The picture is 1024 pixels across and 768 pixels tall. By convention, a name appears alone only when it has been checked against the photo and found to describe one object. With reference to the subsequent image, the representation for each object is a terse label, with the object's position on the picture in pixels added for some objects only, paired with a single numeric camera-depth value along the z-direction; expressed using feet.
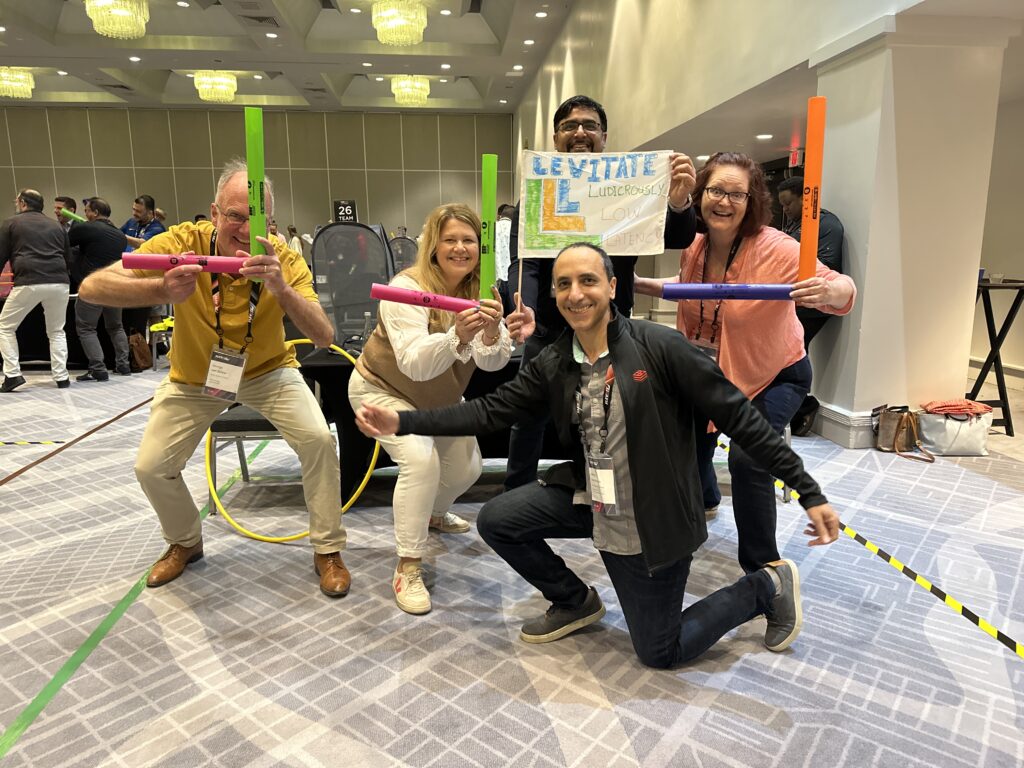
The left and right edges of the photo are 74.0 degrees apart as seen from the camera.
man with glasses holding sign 7.00
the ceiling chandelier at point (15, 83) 38.73
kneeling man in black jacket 5.98
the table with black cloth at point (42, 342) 22.72
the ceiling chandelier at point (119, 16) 26.76
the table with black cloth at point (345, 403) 10.53
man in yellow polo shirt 7.57
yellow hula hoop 9.40
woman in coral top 7.27
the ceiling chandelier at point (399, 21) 28.73
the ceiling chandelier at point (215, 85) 39.47
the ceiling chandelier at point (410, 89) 40.93
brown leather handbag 13.69
